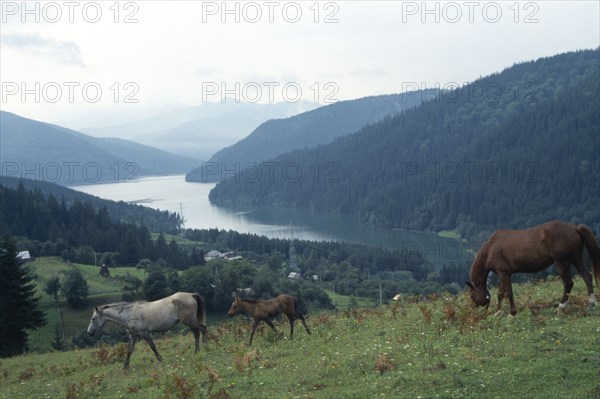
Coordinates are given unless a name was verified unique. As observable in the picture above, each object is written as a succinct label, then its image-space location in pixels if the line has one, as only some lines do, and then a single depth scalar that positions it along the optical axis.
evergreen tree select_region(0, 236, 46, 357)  37.97
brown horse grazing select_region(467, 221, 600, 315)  14.33
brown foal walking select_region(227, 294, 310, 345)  18.64
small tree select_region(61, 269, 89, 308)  69.00
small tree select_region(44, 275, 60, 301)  69.94
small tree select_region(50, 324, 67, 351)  41.46
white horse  18.58
